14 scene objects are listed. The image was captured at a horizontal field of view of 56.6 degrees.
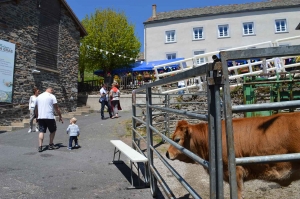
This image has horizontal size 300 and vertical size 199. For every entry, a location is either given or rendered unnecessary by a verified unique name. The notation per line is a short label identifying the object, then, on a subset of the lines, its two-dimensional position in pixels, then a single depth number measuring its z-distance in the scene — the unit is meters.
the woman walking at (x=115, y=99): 13.23
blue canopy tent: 25.23
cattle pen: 1.69
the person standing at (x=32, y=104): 11.08
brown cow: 2.27
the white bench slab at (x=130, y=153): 4.29
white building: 28.94
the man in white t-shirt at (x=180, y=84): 13.42
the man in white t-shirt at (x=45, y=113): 7.60
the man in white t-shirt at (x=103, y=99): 13.81
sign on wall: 12.82
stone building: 13.81
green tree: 30.55
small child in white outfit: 7.83
